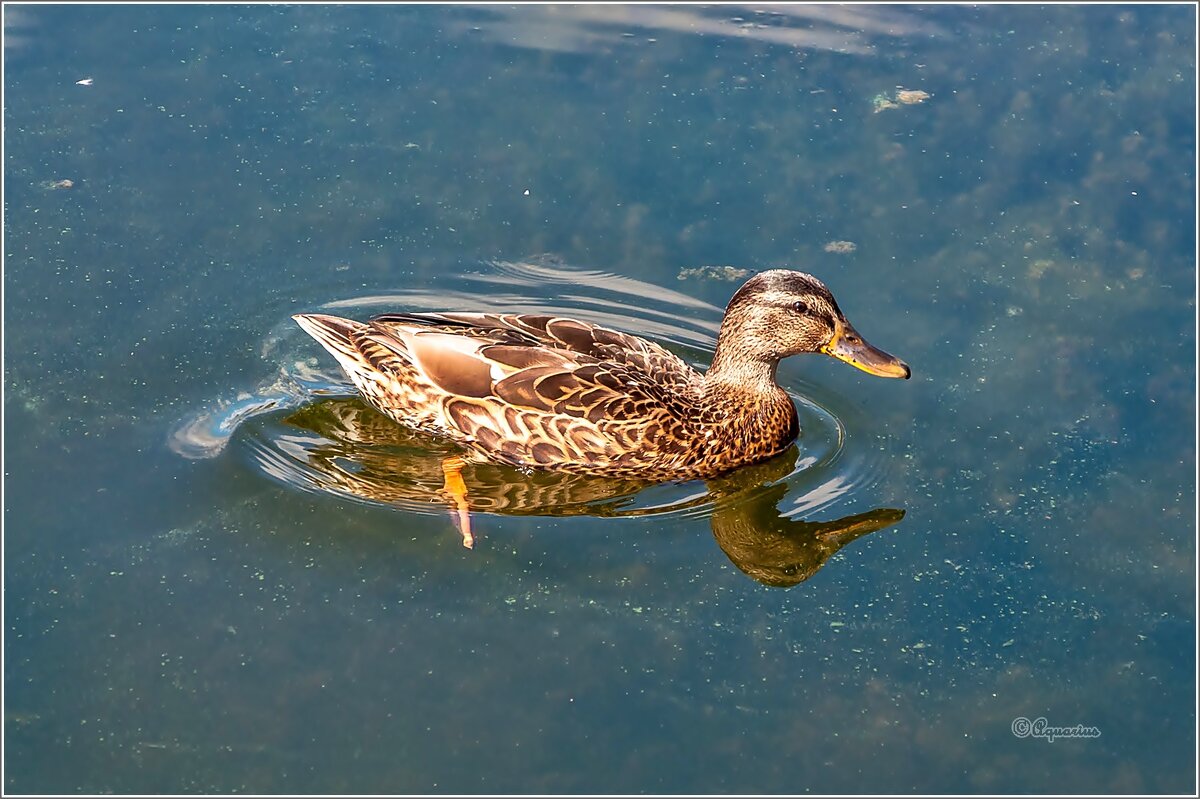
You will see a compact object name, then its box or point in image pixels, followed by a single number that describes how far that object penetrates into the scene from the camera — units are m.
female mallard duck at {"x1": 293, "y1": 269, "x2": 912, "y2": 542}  7.47
